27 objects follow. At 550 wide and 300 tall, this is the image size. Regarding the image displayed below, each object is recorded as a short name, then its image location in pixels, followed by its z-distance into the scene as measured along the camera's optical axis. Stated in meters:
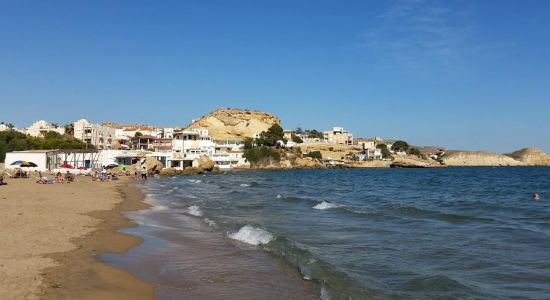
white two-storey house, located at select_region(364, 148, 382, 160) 166.75
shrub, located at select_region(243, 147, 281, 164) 122.25
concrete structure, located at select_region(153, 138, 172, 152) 107.72
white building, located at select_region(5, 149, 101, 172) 60.62
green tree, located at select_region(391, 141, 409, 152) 194.12
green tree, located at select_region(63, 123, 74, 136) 116.66
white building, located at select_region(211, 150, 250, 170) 109.62
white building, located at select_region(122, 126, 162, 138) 129.91
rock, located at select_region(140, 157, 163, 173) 80.71
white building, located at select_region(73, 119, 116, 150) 108.88
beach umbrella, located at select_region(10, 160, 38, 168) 57.66
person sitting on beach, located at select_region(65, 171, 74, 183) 44.44
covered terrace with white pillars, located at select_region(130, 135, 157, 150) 115.25
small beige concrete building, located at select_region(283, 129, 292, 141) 178.55
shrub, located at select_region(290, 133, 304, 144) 172.57
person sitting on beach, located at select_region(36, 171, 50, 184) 39.53
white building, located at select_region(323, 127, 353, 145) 191.20
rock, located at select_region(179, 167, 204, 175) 87.64
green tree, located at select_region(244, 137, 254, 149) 133.62
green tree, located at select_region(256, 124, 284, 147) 137.54
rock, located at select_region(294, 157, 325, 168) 132.88
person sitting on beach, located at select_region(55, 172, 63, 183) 42.74
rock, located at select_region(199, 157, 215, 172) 95.41
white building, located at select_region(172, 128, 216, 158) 107.56
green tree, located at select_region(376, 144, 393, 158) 173.38
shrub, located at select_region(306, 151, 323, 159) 146.19
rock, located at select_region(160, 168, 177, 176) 82.32
